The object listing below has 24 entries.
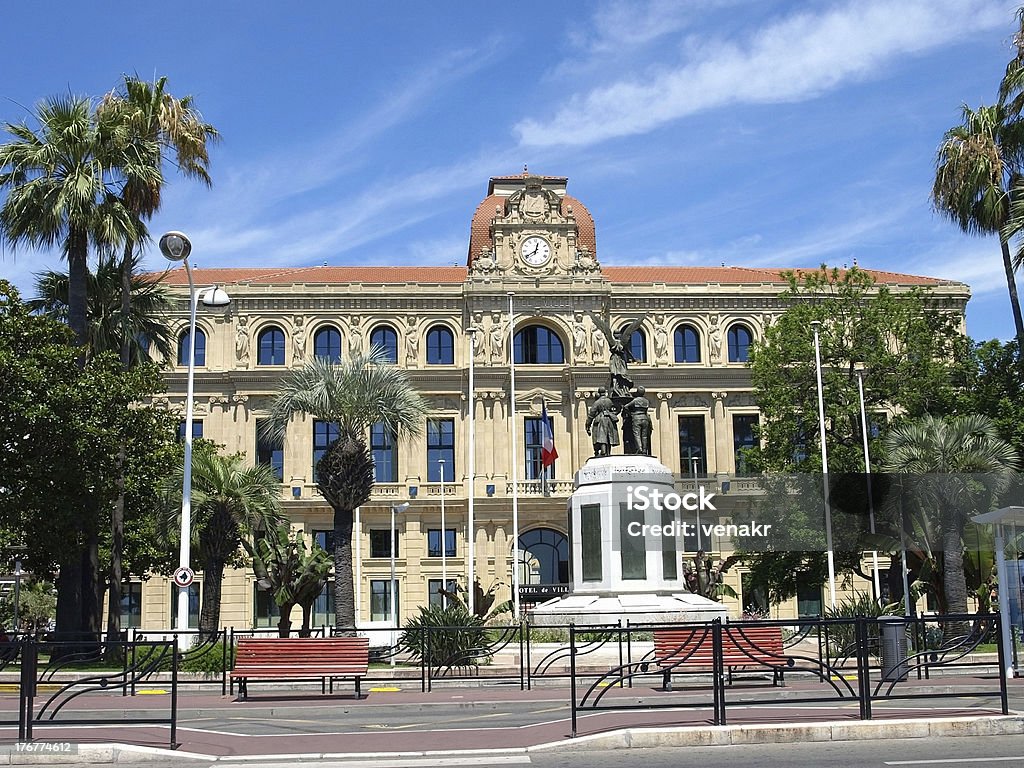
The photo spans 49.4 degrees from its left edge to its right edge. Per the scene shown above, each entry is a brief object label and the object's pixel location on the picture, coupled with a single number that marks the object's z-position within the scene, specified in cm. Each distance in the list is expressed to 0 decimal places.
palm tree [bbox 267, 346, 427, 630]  3019
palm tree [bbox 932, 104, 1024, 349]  3491
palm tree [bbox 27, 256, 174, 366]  3525
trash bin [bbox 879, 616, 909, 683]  1645
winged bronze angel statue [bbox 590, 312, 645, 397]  2886
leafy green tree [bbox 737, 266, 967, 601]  4431
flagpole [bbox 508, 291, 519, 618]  4834
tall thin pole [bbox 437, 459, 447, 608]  6025
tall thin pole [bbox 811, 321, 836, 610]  4038
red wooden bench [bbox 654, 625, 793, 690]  1788
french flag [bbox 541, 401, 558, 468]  4809
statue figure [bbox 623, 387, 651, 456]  2850
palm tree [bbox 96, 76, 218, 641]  3316
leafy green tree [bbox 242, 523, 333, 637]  2712
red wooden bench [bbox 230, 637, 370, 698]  1889
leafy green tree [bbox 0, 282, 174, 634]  2816
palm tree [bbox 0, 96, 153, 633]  3145
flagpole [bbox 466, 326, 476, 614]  4862
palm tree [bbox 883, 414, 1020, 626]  3531
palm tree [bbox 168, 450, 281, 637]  3009
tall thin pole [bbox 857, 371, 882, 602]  4109
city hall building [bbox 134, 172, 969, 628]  6172
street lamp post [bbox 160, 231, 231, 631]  2575
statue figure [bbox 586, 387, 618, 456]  2903
